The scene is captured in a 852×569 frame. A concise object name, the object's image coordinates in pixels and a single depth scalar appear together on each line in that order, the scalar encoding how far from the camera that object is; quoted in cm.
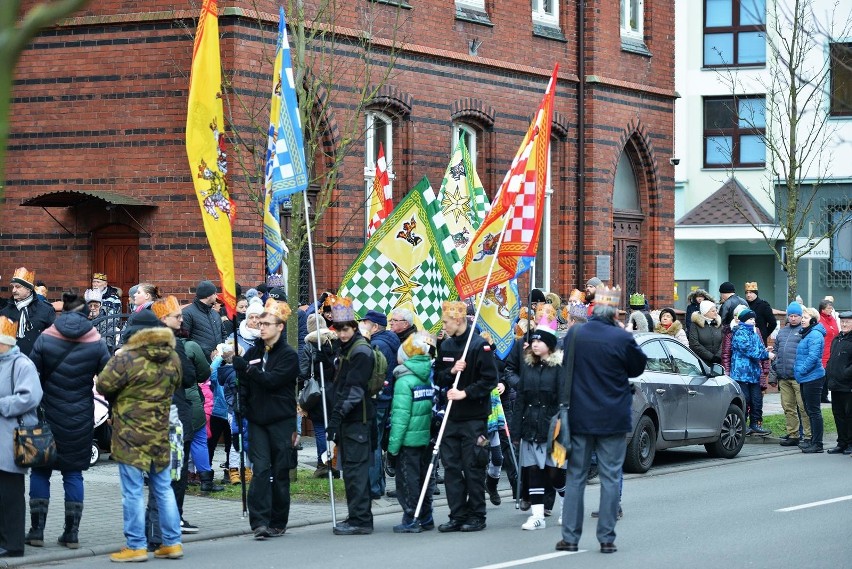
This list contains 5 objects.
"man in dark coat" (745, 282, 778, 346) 2414
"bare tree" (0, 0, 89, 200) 601
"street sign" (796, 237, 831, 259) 3376
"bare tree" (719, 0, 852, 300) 3940
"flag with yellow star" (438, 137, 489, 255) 2028
